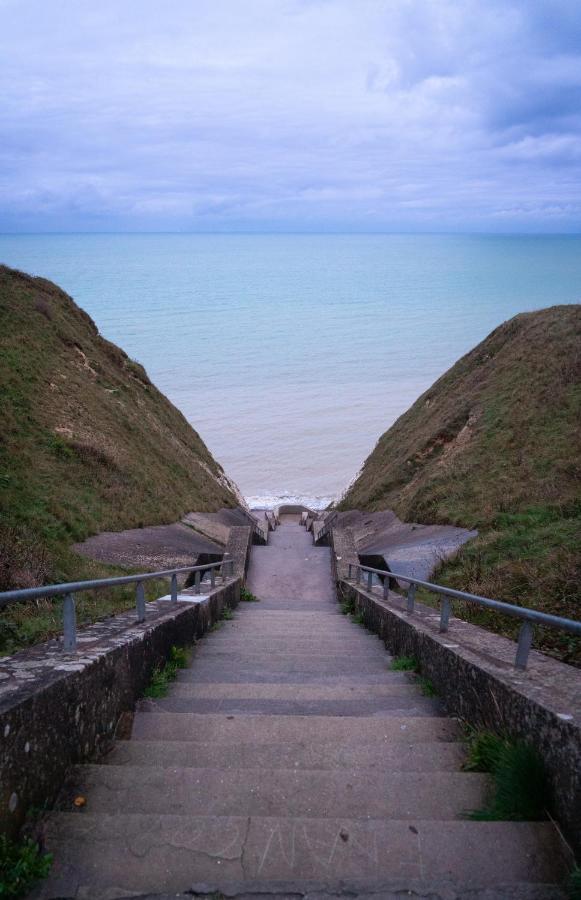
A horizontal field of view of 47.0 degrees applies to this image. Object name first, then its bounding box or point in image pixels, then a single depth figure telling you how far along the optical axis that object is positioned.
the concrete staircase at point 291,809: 2.57
